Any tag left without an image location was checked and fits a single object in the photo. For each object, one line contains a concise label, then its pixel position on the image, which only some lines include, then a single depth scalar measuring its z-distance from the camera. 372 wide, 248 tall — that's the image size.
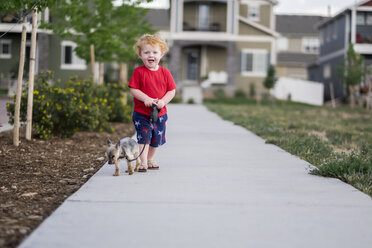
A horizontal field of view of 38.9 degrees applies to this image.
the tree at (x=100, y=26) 13.15
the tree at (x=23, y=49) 5.90
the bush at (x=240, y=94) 32.56
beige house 32.72
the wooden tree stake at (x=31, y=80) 7.97
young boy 5.66
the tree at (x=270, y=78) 29.33
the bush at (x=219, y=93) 32.00
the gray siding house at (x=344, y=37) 32.44
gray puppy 5.42
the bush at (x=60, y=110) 8.61
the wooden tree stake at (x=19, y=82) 7.44
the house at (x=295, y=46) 48.94
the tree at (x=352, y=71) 28.71
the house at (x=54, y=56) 28.94
